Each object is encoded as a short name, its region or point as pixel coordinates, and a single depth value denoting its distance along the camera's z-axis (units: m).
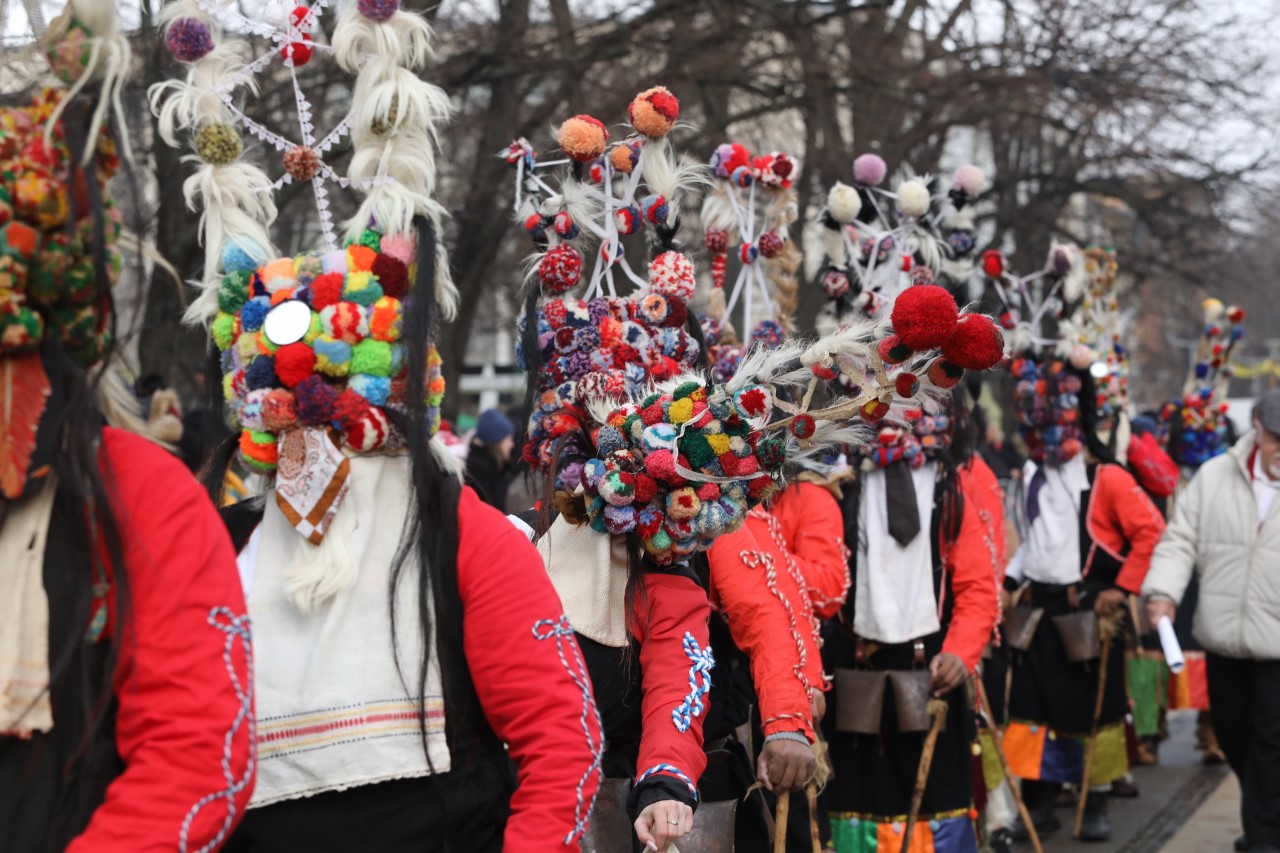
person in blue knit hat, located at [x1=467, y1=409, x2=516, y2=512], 10.82
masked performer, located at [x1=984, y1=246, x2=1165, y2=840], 8.12
